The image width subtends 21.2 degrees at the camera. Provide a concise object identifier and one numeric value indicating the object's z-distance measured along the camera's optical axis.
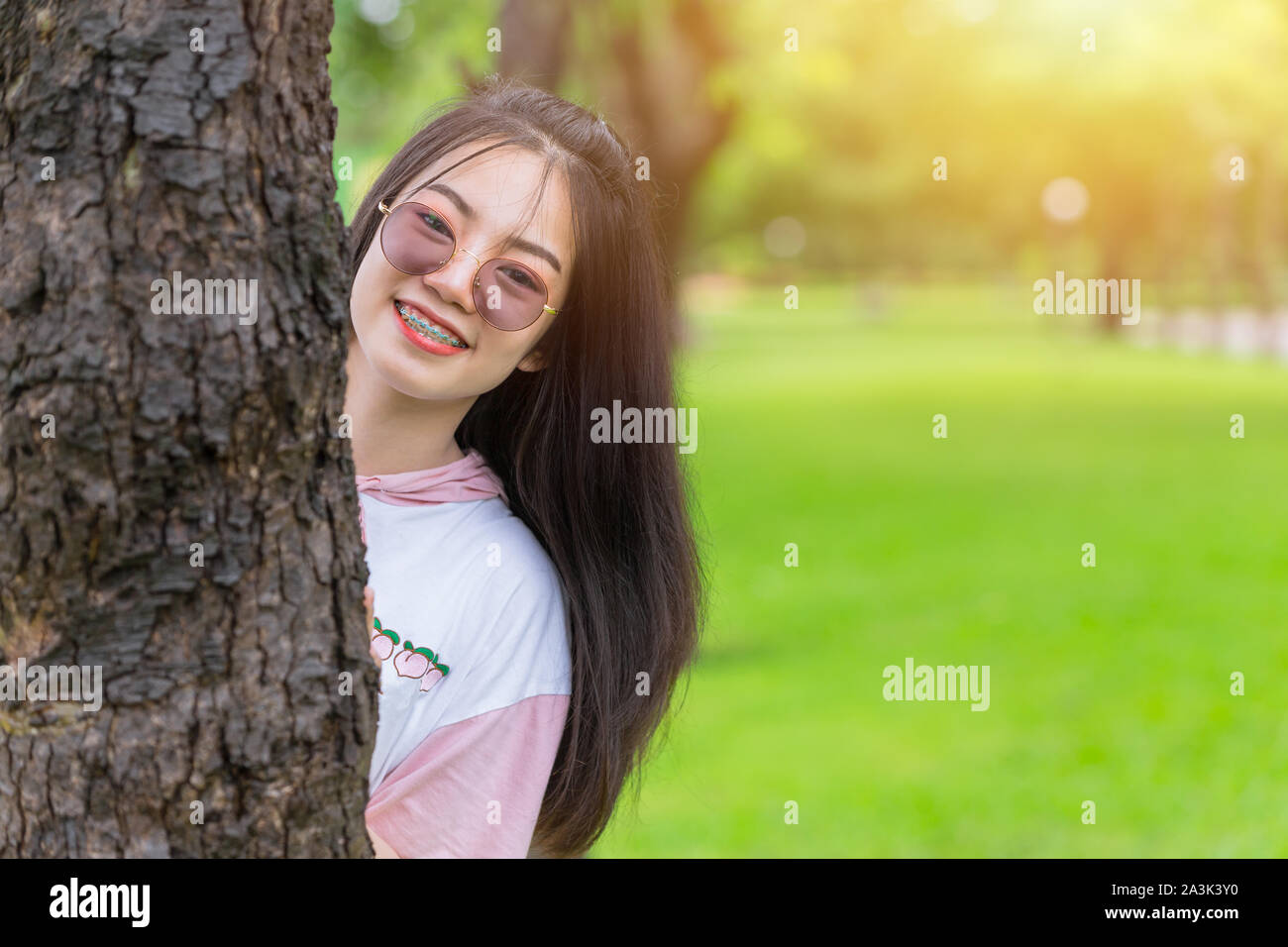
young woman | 2.14
